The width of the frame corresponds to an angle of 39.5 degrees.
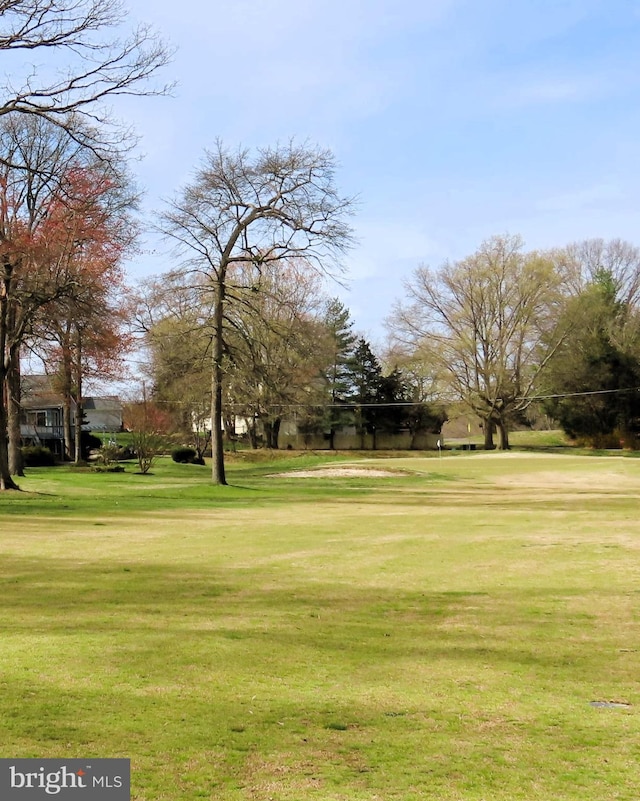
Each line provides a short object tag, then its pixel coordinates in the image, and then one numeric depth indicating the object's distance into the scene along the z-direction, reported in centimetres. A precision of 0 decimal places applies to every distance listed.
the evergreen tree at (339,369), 7581
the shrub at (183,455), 5478
